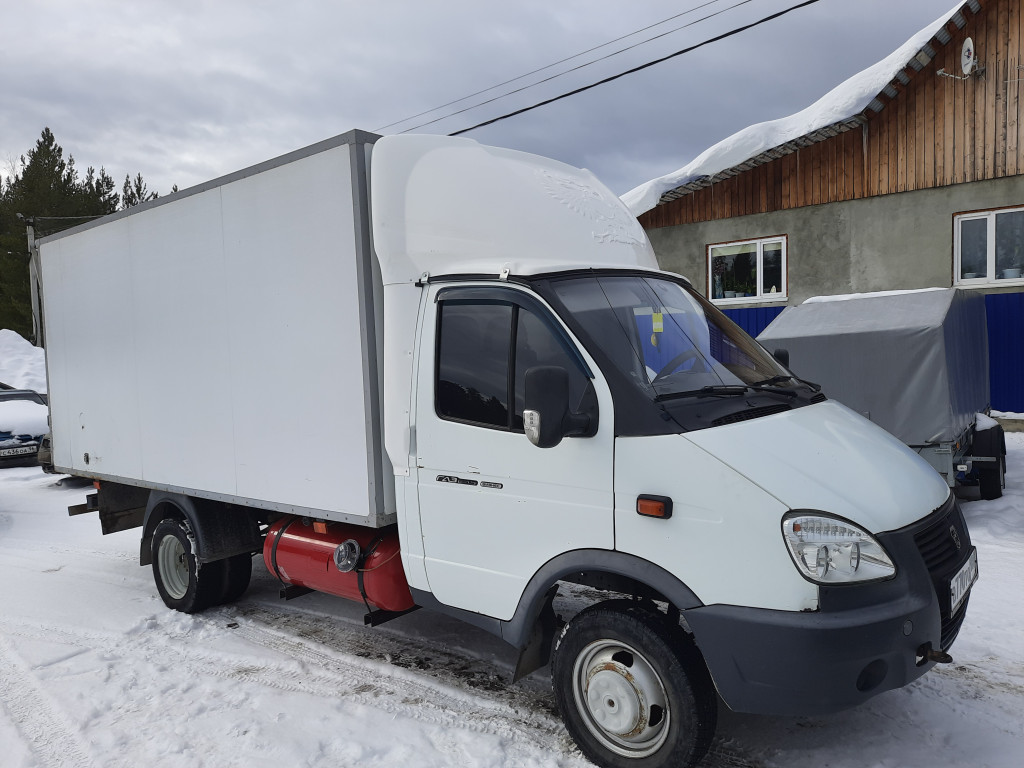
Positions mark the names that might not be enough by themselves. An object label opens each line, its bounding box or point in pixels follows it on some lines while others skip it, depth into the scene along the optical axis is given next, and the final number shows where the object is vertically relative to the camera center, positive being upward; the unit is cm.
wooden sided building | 1287 +274
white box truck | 295 -49
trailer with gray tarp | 759 -31
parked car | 1374 -117
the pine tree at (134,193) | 3681 +863
